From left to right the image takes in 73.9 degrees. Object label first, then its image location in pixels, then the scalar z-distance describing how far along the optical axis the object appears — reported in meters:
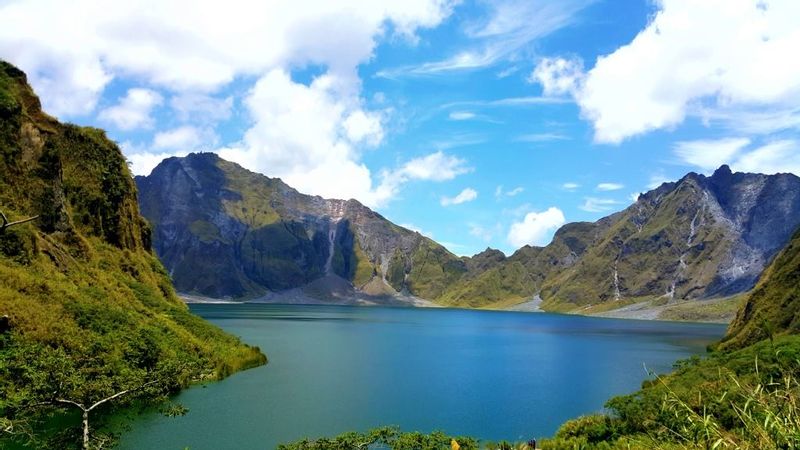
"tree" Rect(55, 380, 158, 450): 22.03
